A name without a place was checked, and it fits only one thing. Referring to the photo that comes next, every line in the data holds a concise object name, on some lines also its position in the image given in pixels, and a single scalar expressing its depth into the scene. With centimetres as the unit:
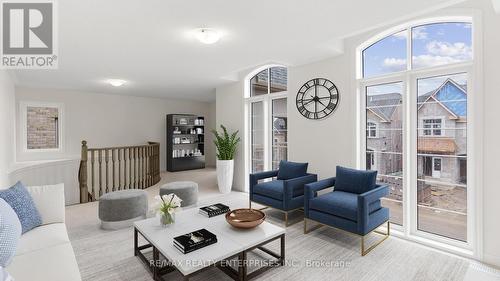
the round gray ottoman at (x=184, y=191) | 404
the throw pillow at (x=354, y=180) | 322
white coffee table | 192
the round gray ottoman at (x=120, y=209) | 343
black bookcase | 840
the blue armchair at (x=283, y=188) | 362
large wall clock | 400
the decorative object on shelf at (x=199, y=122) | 898
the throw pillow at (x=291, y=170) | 410
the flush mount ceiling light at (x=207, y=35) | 286
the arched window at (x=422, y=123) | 291
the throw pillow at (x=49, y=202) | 250
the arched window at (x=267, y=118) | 504
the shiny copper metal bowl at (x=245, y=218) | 239
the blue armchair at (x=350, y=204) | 278
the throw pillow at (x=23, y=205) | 221
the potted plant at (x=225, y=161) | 551
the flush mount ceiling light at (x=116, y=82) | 536
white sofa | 165
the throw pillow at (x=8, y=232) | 167
